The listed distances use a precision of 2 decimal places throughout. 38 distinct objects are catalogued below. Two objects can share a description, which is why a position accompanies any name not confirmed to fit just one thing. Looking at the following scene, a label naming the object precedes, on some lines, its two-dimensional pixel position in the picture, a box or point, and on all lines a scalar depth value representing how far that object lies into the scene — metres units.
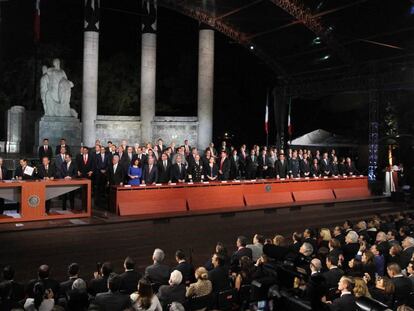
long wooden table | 12.41
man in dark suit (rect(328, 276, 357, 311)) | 5.14
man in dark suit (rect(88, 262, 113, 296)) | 5.68
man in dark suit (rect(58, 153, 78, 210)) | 12.54
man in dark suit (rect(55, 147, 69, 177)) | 12.79
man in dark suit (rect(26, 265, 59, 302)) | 5.41
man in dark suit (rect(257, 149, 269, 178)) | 17.72
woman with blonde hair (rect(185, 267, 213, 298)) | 5.49
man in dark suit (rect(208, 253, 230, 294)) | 5.84
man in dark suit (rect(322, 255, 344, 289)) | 6.14
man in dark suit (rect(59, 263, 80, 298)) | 5.68
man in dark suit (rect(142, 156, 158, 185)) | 13.20
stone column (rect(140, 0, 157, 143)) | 23.84
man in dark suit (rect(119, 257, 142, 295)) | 5.86
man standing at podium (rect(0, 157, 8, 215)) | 11.52
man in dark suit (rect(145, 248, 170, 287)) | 6.35
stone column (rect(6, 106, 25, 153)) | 22.10
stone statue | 19.27
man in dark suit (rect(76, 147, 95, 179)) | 13.74
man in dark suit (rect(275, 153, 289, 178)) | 17.00
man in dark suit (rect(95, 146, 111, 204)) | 13.95
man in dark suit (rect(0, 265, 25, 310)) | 4.71
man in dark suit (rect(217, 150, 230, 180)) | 15.65
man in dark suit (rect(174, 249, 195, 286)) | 6.34
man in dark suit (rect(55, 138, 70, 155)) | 13.42
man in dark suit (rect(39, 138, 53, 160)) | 14.42
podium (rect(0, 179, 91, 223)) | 10.55
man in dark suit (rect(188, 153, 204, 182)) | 14.67
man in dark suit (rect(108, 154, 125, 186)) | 13.16
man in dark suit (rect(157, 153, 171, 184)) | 13.97
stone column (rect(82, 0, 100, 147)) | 22.42
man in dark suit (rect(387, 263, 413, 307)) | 5.77
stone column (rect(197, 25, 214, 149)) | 23.97
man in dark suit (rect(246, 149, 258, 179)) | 17.33
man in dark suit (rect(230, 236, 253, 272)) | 6.87
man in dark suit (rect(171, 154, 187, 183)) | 13.98
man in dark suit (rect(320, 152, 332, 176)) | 18.53
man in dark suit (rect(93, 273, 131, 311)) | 5.01
